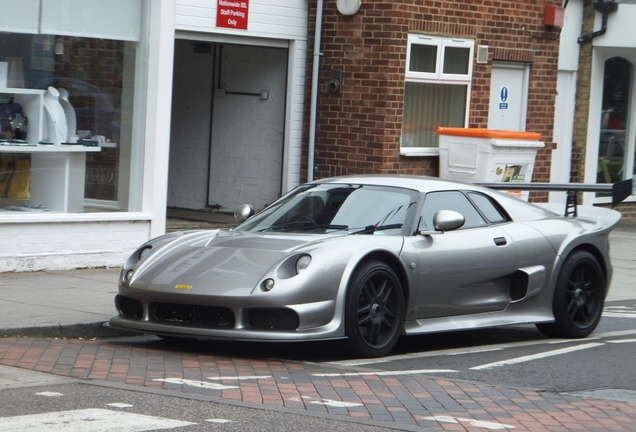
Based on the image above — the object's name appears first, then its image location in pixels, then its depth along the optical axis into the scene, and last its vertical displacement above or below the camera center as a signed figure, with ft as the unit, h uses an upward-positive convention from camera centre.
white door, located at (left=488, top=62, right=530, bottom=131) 60.08 +2.03
